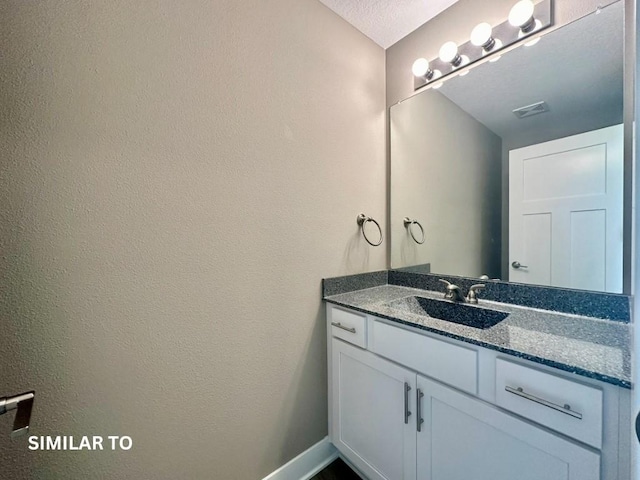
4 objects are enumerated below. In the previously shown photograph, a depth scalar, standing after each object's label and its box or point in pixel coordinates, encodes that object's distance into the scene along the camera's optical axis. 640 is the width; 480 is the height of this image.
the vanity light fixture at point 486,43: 1.11
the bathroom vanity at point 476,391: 0.64
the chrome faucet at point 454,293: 1.29
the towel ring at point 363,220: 1.56
